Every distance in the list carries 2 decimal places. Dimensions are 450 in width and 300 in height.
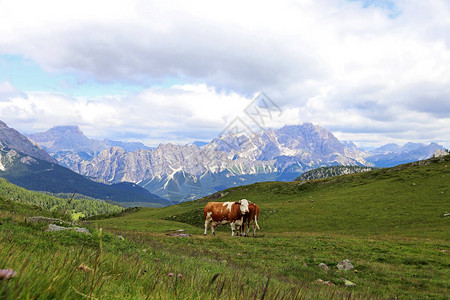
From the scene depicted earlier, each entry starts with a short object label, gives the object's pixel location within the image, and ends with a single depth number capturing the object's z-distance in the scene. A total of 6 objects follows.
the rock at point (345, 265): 18.08
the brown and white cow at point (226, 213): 33.59
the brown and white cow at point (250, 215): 34.97
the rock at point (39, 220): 13.99
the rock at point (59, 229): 13.24
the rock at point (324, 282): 13.78
